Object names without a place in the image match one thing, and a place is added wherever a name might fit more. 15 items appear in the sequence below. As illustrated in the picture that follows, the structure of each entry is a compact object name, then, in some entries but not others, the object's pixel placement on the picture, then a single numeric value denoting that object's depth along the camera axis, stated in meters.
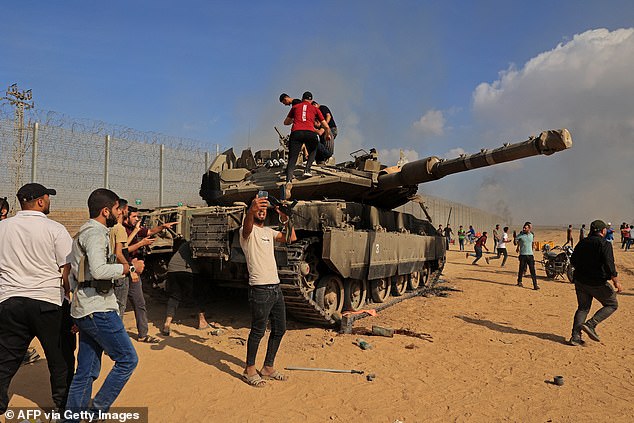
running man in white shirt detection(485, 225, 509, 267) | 18.14
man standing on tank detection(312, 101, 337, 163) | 8.64
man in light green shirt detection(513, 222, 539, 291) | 12.85
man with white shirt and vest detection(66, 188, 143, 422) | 3.38
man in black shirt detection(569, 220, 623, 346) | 6.54
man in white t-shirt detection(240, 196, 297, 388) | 4.73
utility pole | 11.77
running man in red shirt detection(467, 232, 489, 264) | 18.77
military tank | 6.94
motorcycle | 13.94
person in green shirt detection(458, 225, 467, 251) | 28.22
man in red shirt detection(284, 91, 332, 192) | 7.64
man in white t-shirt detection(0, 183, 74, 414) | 3.57
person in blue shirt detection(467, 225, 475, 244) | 33.35
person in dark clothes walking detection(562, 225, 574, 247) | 18.14
